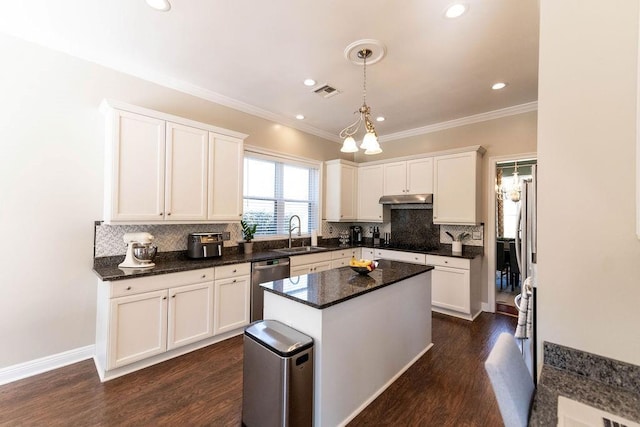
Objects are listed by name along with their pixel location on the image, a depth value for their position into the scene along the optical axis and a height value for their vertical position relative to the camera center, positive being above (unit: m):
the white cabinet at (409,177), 4.27 +0.68
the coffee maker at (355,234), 5.42 -0.35
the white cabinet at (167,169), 2.50 +0.49
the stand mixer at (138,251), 2.57 -0.36
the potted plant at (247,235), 3.74 -0.28
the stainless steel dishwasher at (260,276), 3.26 -0.76
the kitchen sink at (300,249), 4.01 -0.53
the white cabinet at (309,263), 3.77 -0.69
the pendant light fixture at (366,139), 2.36 +0.71
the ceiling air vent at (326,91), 3.24 +1.57
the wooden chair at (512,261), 5.26 -0.83
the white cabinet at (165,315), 2.31 -0.98
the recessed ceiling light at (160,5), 1.97 +1.57
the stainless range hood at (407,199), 4.22 +0.31
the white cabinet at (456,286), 3.67 -0.97
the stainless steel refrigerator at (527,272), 1.46 -0.37
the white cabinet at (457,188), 3.82 +0.44
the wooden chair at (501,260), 5.57 -0.87
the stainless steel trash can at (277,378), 1.56 -0.99
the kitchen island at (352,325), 1.75 -0.83
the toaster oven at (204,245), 3.09 -0.35
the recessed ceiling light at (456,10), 1.96 +1.56
